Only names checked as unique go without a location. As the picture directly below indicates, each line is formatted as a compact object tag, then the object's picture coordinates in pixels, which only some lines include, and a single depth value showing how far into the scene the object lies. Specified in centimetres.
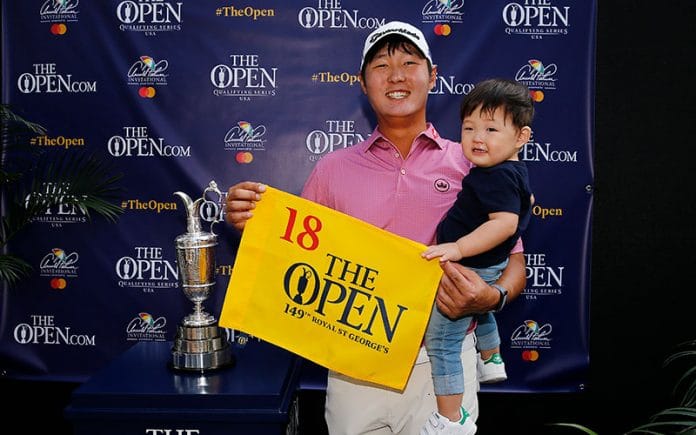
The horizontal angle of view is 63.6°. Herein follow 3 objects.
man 172
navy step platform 150
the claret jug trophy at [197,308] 171
